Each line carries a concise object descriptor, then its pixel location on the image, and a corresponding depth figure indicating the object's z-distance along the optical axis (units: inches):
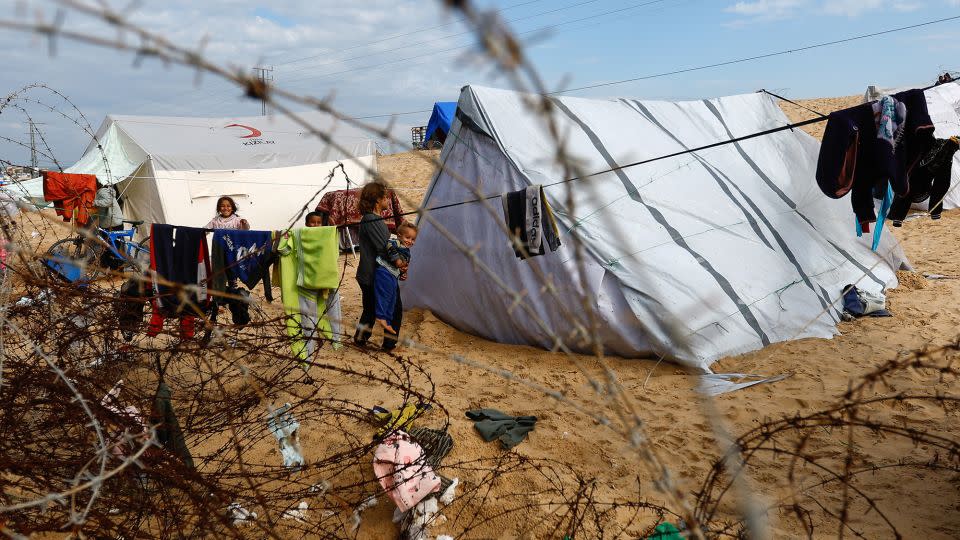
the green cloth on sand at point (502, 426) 147.3
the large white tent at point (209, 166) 436.8
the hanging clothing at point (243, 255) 186.5
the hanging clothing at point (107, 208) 329.1
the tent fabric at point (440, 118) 697.6
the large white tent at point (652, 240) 199.9
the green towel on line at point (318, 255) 196.9
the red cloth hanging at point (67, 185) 347.9
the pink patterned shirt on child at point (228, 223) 221.6
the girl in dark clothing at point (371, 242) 200.7
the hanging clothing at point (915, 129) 175.0
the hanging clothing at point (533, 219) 182.7
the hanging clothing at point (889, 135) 173.5
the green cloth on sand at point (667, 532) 80.6
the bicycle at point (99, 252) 252.2
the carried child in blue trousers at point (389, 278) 202.2
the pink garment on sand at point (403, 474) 112.4
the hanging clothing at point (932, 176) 183.0
